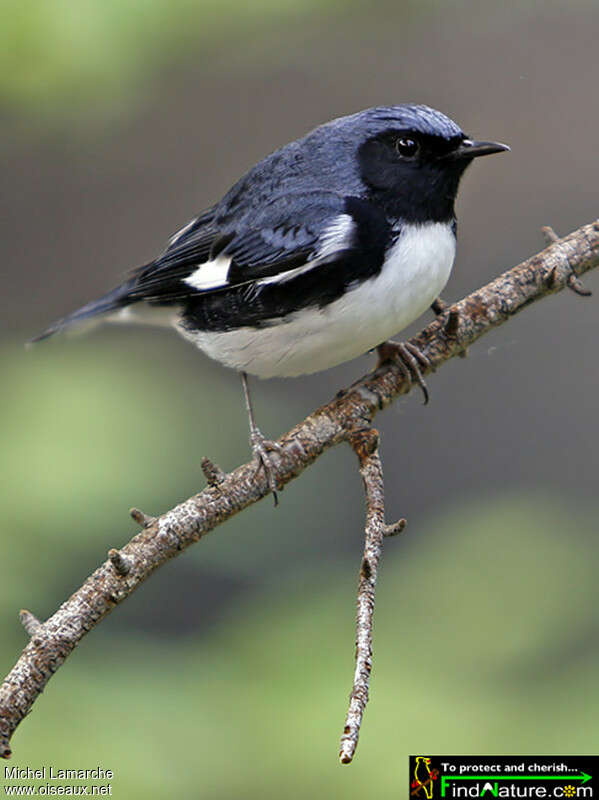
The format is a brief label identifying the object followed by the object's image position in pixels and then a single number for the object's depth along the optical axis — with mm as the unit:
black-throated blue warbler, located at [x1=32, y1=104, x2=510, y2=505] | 2347
